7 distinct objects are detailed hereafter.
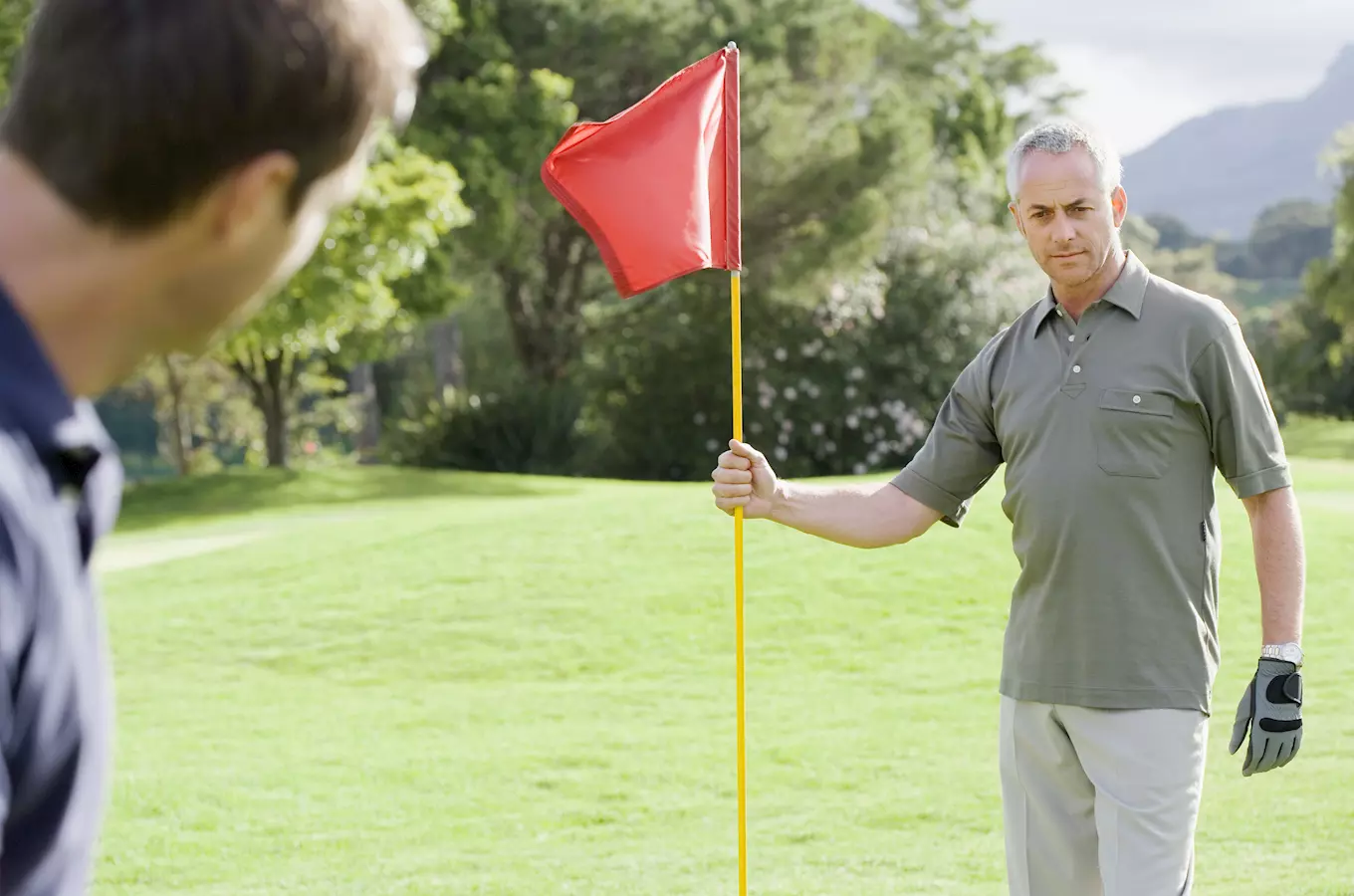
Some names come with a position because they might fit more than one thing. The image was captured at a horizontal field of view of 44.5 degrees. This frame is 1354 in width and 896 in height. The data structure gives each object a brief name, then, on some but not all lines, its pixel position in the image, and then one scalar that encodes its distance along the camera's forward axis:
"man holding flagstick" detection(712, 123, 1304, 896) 3.31
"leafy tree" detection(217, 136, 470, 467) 18.41
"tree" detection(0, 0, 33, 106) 18.69
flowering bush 24.94
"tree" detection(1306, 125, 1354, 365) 33.09
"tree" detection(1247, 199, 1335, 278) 105.75
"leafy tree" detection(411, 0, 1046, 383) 23.11
